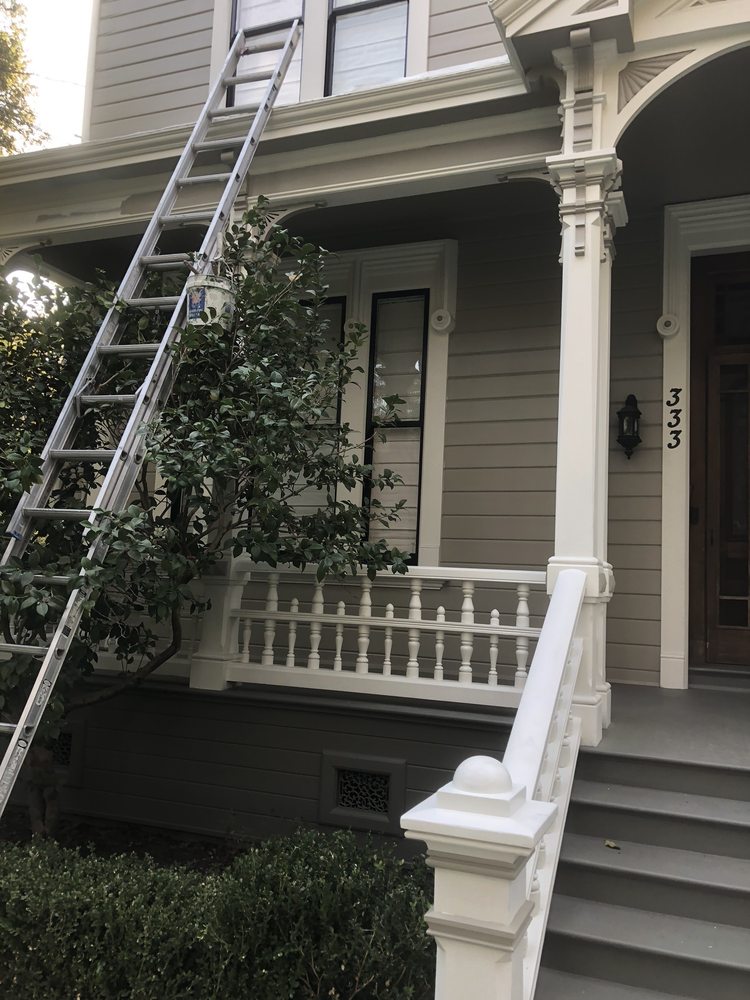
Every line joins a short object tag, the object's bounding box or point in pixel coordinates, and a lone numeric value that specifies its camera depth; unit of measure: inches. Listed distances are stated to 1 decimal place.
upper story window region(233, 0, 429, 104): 223.8
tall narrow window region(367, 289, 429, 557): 230.4
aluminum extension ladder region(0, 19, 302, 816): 118.0
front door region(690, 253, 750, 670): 205.0
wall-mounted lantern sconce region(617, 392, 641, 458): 206.2
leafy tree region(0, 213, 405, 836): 132.2
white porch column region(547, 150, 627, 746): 148.9
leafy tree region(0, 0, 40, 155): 565.3
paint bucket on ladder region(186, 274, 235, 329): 151.8
